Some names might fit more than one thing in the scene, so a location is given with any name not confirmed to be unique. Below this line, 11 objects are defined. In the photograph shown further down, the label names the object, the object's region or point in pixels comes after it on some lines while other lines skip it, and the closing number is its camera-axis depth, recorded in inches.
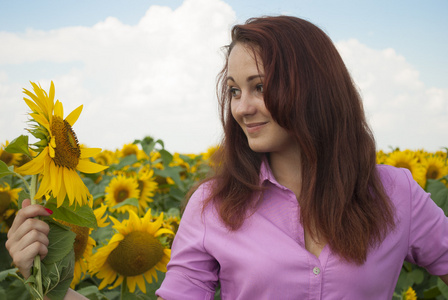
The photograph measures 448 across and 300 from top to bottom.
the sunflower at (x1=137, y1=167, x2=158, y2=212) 134.3
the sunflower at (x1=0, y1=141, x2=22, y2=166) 126.6
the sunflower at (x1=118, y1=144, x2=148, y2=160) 184.1
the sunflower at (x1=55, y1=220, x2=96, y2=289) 76.6
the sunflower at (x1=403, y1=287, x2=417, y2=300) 104.5
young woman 68.0
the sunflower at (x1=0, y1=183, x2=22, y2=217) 99.5
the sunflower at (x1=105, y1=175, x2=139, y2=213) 124.3
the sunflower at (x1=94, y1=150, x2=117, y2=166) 176.0
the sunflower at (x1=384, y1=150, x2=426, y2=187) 150.5
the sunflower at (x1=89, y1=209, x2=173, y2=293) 81.0
